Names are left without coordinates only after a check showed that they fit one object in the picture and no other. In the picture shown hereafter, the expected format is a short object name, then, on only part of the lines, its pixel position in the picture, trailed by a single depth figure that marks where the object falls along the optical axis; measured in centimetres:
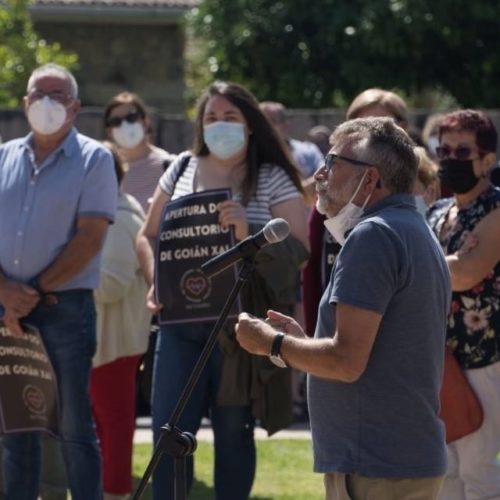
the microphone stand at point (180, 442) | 841
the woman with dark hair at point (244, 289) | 1158
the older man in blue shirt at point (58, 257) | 1156
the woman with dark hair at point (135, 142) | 1584
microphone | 826
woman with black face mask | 1088
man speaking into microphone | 786
